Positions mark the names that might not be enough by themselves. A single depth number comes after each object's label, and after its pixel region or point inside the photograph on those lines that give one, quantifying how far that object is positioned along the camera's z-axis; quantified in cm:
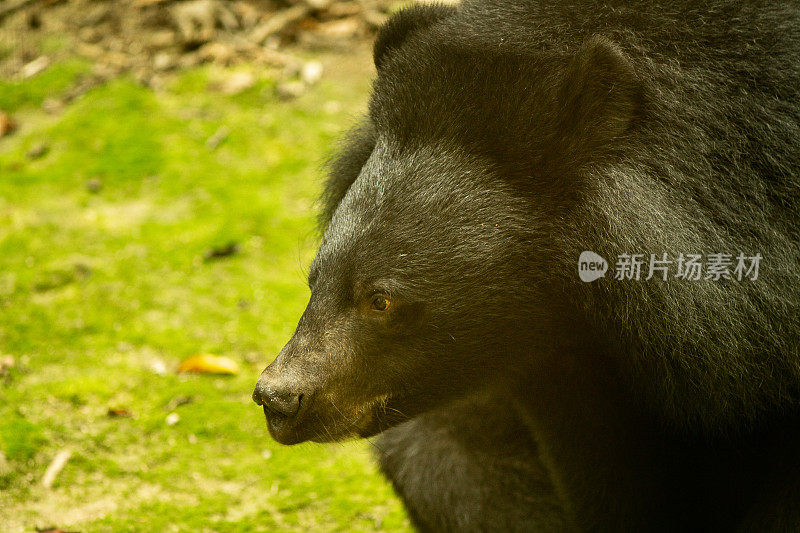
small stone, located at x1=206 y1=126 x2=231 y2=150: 1216
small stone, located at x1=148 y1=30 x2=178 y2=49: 1432
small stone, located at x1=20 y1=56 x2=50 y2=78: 1391
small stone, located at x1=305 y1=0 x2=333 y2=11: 1472
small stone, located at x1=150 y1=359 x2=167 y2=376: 866
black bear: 469
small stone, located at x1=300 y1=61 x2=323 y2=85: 1314
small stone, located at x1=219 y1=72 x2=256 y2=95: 1315
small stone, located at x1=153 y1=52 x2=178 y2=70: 1383
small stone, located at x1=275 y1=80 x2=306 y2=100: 1291
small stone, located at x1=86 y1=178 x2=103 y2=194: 1147
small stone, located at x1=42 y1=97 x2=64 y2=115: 1312
